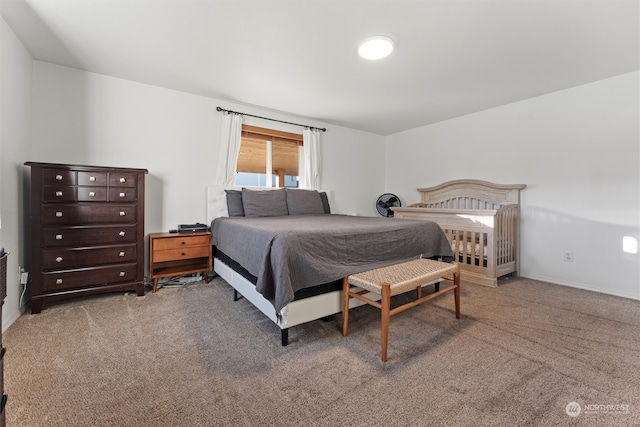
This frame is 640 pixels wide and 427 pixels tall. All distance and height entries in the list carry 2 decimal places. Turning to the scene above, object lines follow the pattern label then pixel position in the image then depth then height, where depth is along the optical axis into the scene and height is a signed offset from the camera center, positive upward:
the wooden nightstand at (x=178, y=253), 2.72 -0.42
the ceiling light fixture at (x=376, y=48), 2.15 +1.39
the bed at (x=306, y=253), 1.71 -0.31
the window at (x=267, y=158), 3.76 +0.83
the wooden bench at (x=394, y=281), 1.59 -0.45
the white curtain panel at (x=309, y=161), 4.21 +0.84
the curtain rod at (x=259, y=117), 3.43 +1.36
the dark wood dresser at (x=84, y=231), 2.20 -0.16
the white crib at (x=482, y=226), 3.03 -0.15
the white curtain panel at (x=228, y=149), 3.45 +0.84
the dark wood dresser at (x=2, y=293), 0.68 -0.21
